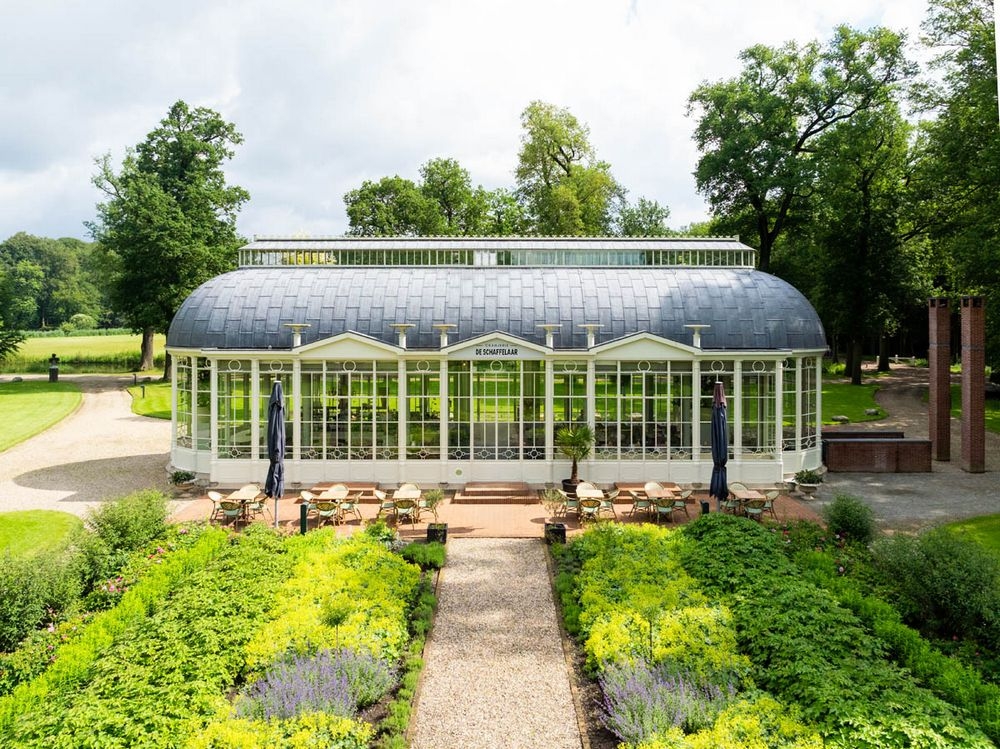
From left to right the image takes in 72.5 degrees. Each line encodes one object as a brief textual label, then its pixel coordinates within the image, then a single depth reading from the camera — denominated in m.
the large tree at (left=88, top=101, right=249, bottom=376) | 46.56
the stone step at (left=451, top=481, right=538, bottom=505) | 21.19
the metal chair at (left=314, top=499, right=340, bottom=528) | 18.42
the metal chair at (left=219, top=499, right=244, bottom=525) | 18.34
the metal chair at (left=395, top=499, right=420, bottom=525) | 18.48
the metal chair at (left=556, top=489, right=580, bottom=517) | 18.98
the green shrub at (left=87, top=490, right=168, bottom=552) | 14.94
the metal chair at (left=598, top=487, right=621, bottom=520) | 19.39
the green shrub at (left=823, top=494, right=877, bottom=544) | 16.08
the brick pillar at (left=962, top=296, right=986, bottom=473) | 25.39
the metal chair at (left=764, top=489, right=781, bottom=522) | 18.92
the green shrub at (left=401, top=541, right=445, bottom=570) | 15.05
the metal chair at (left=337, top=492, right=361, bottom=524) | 19.06
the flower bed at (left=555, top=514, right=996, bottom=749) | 8.26
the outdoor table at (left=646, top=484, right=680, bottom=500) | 19.23
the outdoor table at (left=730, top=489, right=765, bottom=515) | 18.77
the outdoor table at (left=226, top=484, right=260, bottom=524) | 18.68
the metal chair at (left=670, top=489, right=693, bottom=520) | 19.22
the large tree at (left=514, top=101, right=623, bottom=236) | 51.38
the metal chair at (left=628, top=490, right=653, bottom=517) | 19.58
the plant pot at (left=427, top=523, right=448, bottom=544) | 16.69
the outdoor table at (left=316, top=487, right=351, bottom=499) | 19.22
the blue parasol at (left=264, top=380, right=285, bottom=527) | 18.28
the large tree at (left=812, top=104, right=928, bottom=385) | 43.34
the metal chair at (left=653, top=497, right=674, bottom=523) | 18.84
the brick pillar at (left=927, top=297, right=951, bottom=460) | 27.11
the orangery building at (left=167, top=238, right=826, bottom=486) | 22.30
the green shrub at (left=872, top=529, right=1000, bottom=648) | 11.28
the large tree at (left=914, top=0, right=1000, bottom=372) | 28.94
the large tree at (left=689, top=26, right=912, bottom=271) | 42.03
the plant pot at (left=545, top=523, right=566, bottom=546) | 16.77
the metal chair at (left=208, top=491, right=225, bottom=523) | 18.75
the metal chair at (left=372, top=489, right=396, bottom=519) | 18.84
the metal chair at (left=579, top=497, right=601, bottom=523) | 18.77
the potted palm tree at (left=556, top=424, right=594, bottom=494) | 20.70
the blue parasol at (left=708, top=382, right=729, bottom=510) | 18.48
